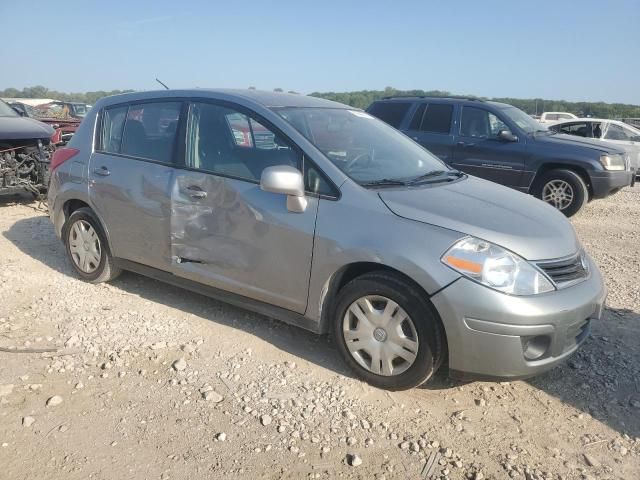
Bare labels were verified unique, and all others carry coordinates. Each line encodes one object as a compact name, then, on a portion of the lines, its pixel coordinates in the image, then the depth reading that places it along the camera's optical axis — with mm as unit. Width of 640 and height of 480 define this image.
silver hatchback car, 2926
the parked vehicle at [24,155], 7766
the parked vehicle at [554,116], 25425
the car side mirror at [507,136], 8570
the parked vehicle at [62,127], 8316
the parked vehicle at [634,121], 23662
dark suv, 8250
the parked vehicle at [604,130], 14180
